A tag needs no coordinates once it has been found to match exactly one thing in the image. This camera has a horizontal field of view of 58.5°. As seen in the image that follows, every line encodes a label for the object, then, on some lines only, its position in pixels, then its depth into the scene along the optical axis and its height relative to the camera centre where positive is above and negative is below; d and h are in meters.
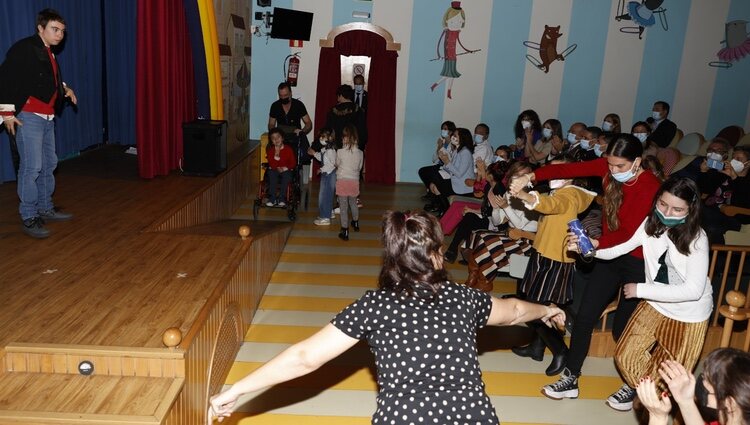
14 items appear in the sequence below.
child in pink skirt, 7.62 -1.06
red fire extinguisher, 10.89 +0.06
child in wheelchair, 8.09 -1.13
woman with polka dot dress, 2.08 -0.82
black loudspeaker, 7.68 -0.97
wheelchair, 8.17 -1.41
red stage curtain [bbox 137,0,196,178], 7.00 -0.23
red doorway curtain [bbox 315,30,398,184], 10.91 -0.24
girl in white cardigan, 3.39 -0.96
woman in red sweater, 3.98 -0.92
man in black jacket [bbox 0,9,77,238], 4.70 -0.35
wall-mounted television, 10.68 +0.75
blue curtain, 6.59 -0.07
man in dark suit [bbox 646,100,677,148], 9.53 -0.41
